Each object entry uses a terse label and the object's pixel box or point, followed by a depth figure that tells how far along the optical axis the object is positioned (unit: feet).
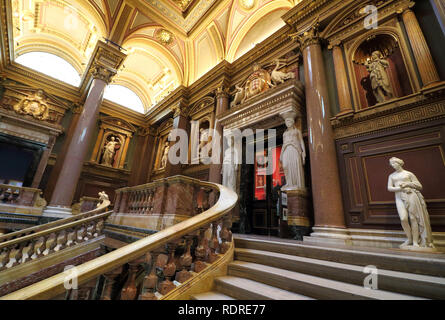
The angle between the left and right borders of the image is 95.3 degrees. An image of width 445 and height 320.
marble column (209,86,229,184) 21.57
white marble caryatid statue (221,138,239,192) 19.21
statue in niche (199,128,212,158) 25.81
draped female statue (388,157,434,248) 8.85
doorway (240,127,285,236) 18.10
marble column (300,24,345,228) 12.87
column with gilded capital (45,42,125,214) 21.14
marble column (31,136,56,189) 28.10
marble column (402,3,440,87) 11.68
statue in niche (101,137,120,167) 35.67
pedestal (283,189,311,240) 13.65
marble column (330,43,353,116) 14.60
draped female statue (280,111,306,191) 14.85
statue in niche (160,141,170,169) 33.70
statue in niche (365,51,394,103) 13.46
